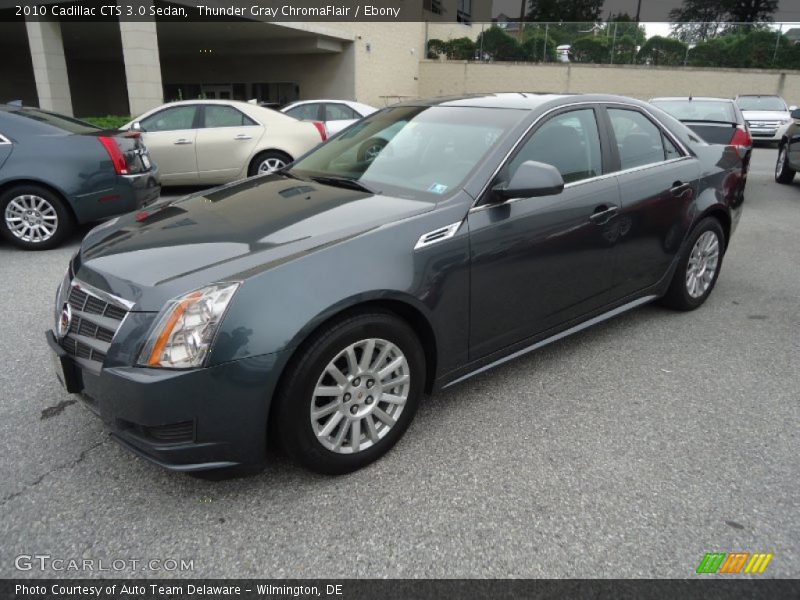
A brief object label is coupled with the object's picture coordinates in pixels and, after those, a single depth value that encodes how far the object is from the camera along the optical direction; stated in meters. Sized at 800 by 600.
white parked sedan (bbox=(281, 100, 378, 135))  12.11
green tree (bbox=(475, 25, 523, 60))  31.22
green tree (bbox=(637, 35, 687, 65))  28.88
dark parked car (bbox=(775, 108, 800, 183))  10.20
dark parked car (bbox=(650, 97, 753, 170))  8.49
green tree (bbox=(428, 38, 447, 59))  32.03
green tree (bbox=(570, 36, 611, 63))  30.03
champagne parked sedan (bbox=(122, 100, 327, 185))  9.13
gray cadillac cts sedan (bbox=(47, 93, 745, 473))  2.28
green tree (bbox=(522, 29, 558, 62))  30.58
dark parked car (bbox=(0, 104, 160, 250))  6.21
